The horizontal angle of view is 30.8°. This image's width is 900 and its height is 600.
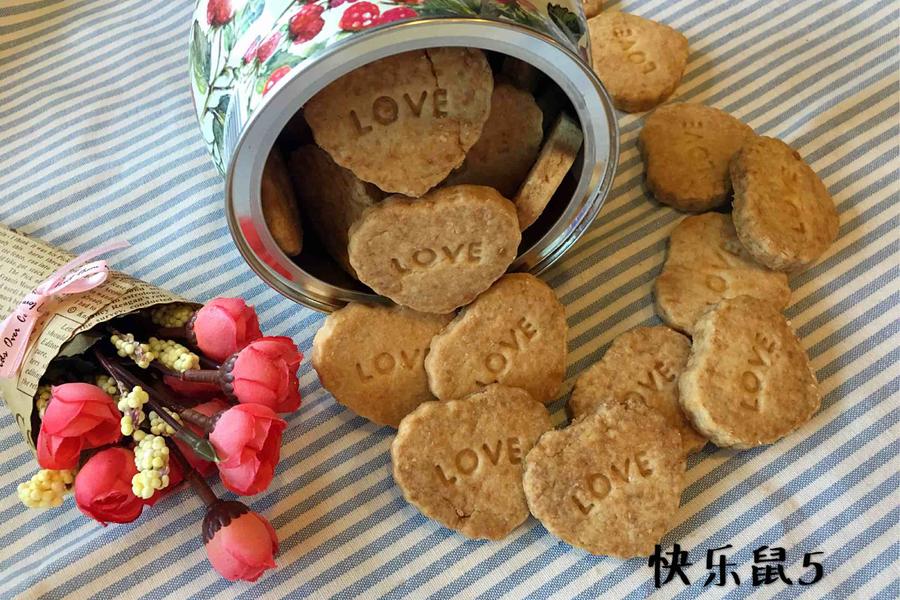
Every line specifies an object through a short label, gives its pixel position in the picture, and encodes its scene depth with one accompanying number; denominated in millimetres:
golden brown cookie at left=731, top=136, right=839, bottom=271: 542
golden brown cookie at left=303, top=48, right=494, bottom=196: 483
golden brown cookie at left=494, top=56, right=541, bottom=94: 520
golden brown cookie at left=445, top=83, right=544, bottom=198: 519
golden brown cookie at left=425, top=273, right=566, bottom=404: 522
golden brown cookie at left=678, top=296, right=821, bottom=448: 514
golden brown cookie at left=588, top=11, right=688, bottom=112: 593
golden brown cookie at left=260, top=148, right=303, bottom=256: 500
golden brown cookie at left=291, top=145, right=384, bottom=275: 512
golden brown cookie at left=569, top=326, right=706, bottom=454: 526
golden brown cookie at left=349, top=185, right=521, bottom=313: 503
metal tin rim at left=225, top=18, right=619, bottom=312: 458
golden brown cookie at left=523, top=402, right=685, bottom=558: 503
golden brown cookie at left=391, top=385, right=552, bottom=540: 506
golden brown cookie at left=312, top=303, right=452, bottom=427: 524
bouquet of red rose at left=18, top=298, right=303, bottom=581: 480
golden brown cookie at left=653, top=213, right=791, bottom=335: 547
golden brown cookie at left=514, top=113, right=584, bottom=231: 515
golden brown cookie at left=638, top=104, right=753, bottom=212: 567
